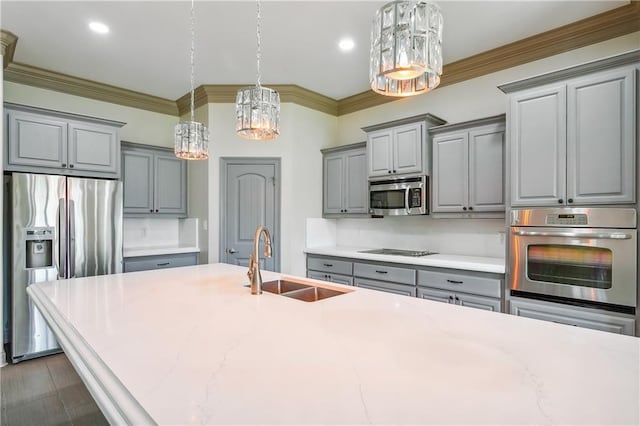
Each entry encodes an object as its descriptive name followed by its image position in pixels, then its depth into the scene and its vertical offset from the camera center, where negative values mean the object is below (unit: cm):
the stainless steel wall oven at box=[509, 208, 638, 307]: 216 -28
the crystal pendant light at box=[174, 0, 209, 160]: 225 +45
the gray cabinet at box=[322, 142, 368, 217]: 414 +37
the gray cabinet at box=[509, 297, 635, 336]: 217 -68
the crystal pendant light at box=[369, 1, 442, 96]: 117 +57
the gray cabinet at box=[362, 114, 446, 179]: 348 +66
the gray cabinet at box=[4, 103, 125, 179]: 313 +65
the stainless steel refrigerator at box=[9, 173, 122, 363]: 304 -24
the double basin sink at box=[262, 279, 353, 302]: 196 -45
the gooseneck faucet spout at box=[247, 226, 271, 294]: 179 -28
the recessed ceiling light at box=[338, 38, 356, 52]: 310 +148
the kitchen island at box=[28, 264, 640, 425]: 71 -39
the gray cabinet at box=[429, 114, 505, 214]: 303 +40
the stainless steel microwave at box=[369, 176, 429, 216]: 350 +15
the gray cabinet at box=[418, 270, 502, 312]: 276 -63
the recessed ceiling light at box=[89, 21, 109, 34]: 281 +147
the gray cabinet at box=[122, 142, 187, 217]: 408 +36
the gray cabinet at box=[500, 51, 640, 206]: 219 +50
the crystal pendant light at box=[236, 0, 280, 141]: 183 +52
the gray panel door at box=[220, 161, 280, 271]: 422 +5
